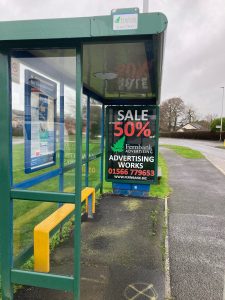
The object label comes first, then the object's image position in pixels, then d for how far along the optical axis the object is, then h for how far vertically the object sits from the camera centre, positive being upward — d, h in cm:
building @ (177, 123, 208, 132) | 5152 +177
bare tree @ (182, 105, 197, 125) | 5356 +463
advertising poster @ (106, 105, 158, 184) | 491 -22
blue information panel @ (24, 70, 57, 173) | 246 +14
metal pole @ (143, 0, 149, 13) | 359 +205
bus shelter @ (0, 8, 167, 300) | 185 +38
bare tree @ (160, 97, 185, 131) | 4952 +478
